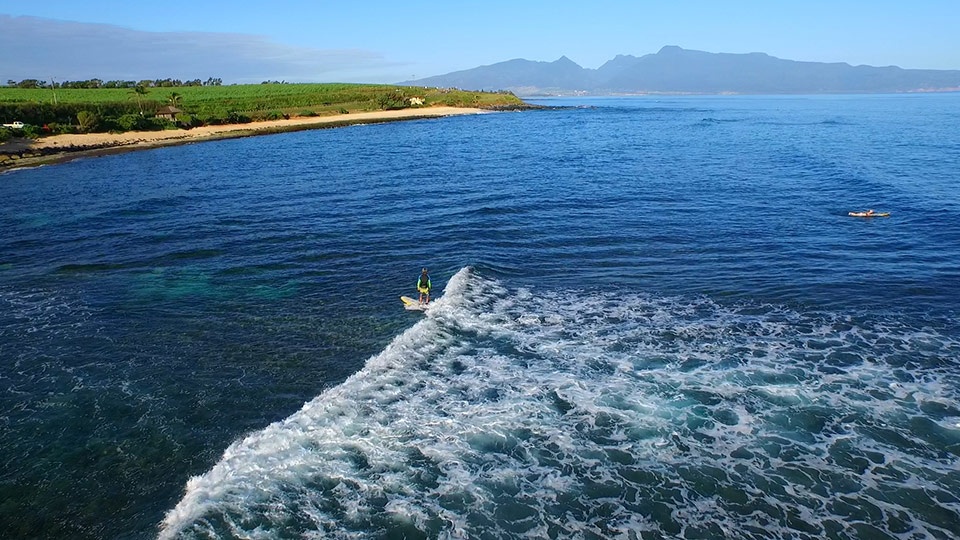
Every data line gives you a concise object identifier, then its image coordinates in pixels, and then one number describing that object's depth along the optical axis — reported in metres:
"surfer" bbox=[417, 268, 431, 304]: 23.91
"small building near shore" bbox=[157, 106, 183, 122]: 108.50
